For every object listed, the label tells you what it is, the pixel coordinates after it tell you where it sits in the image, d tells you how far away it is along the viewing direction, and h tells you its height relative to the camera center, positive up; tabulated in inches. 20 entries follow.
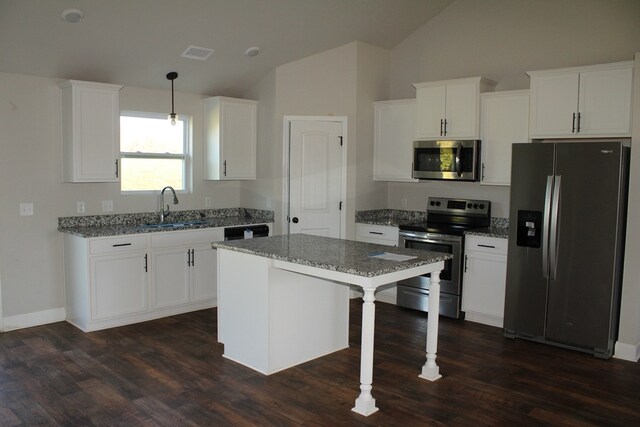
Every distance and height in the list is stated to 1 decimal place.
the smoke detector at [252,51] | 217.2 +50.1
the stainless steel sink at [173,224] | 210.5 -20.3
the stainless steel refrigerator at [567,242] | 170.4 -20.2
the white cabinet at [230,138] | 237.0 +16.5
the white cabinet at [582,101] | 173.3 +26.5
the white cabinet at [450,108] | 213.6 +28.6
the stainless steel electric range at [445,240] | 211.8 -24.4
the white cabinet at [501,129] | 203.3 +19.4
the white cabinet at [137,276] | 191.2 -38.4
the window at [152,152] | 223.5 +9.1
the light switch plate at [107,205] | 215.2 -12.9
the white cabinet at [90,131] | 193.9 +15.1
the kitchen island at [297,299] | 135.5 -36.2
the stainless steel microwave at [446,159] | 214.1 +7.9
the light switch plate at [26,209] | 193.8 -13.4
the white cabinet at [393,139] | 238.2 +17.1
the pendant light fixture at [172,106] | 211.2 +28.2
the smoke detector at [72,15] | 164.7 +48.0
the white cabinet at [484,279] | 200.8 -37.6
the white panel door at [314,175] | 238.7 +0.5
